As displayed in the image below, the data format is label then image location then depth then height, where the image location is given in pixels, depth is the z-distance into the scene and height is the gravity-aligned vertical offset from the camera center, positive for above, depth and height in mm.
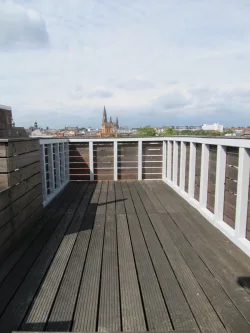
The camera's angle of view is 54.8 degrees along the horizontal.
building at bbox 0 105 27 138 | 5497 +283
